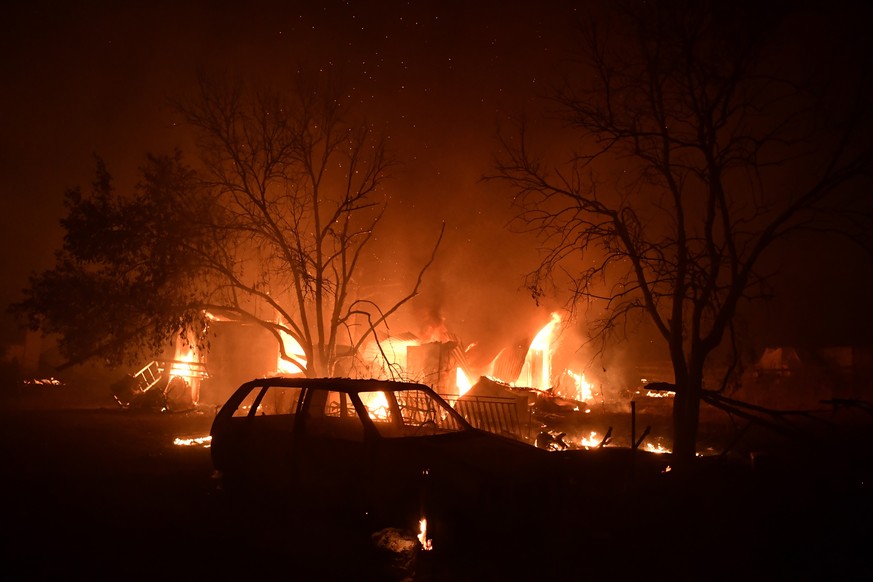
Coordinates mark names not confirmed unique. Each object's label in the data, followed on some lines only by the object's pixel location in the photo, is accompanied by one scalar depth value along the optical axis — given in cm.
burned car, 554
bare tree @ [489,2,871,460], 938
